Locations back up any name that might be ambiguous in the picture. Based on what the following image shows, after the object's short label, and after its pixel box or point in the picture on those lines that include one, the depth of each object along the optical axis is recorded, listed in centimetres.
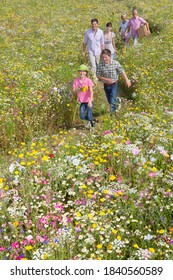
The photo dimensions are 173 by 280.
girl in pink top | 803
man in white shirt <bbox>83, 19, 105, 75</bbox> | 1082
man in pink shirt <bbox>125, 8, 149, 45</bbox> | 1464
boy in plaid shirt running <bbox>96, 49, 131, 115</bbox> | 862
